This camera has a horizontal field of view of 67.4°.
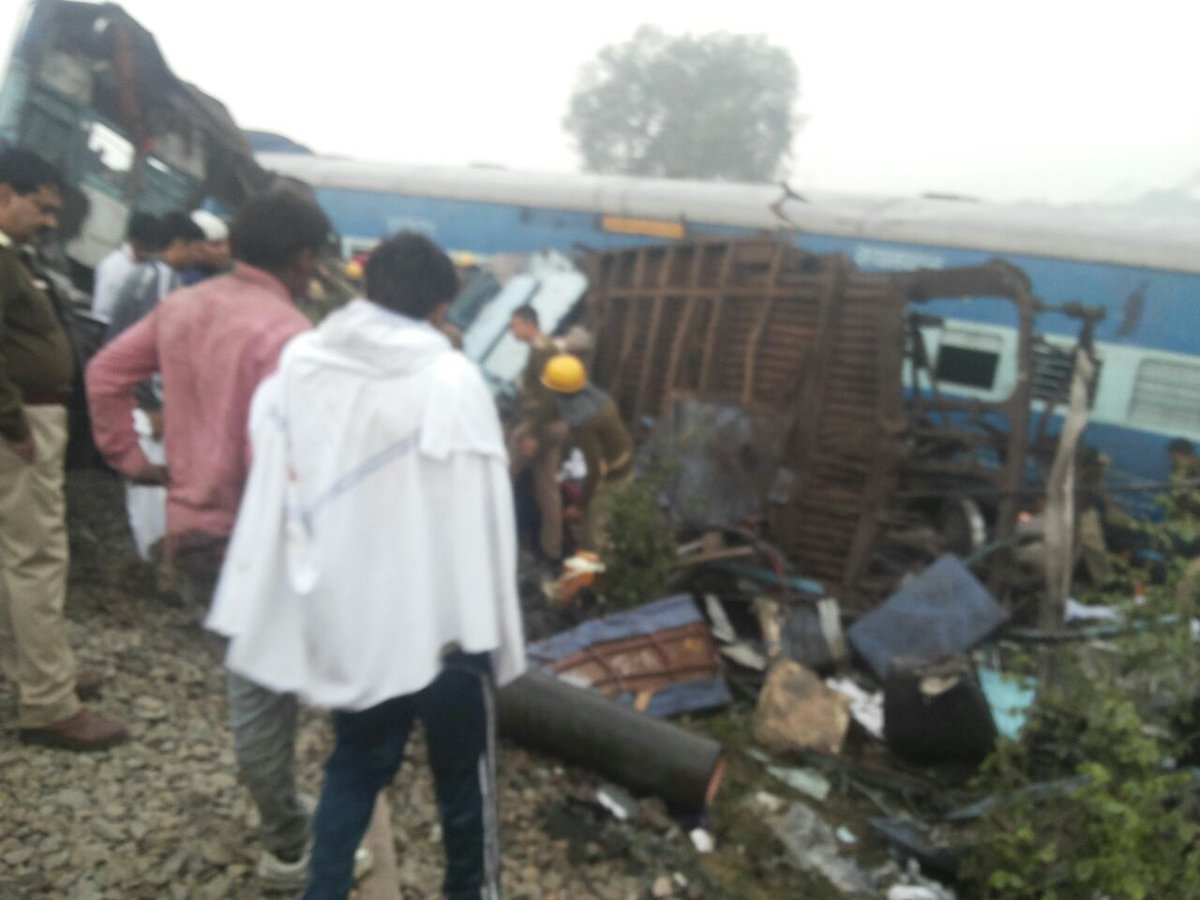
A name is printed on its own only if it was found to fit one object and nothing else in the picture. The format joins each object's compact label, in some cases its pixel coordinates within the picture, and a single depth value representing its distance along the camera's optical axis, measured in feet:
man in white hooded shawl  6.04
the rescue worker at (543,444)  19.60
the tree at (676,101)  102.94
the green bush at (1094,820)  8.90
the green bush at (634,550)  16.22
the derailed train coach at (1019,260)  22.53
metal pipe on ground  11.22
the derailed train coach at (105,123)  17.01
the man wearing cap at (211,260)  14.35
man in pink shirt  7.27
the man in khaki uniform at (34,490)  8.48
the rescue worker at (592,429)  18.72
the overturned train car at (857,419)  17.88
